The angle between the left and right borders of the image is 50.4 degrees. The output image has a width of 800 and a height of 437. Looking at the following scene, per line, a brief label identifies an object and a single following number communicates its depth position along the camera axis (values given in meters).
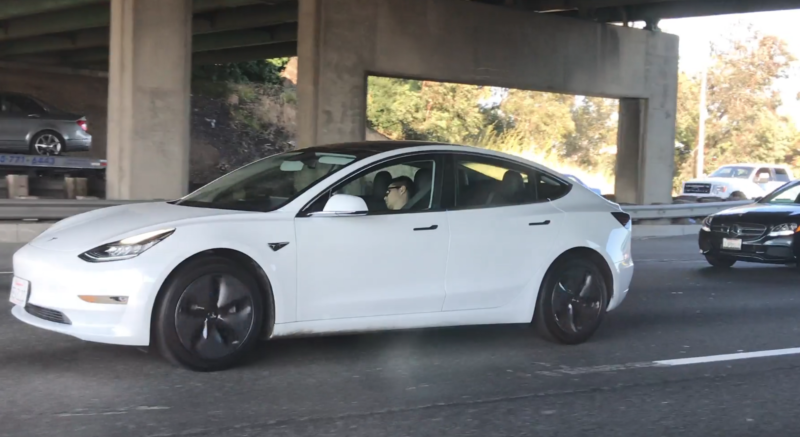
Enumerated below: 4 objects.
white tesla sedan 5.29
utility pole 41.69
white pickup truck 27.47
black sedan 11.83
